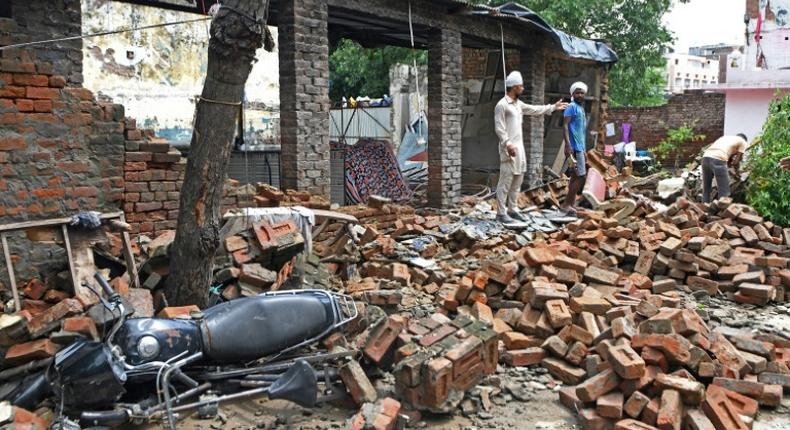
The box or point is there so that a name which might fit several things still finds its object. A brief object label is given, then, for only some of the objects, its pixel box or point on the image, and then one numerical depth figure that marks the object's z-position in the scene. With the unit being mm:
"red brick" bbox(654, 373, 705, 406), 4047
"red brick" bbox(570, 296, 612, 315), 5430
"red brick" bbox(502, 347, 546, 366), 5000
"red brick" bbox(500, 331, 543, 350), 5168
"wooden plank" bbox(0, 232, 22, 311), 5141
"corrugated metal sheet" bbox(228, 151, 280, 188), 11219
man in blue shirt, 9820
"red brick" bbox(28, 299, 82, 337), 4418
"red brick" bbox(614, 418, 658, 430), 3816
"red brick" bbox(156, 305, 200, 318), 4562
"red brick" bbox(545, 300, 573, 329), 5156
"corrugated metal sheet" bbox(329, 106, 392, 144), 20094
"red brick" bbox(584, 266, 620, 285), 6223
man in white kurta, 9039
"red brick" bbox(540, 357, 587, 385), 4686
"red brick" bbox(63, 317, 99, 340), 4203
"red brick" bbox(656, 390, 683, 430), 3871
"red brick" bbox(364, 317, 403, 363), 4461
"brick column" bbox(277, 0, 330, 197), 8352
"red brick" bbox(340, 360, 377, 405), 4168
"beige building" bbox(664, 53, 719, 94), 73462
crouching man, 10484
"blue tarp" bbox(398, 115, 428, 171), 18297
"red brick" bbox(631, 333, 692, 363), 4371
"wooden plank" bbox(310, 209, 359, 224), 7145
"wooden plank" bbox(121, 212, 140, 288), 5418
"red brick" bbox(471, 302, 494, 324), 5492
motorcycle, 3715
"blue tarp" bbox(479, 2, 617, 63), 12344
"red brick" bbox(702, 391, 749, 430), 3910
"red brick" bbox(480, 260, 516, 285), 6035
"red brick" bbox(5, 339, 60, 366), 4211
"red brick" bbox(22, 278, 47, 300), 5328
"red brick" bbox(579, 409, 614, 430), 4020
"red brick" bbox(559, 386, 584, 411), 4285
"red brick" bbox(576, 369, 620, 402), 4168
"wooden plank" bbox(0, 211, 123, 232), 5192
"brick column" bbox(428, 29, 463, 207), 10992
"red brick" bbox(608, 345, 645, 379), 4117
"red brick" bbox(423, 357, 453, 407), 4008
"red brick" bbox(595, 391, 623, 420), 3996
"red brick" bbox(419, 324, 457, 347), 4348
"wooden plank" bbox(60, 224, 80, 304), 5254
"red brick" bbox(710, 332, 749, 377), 4559
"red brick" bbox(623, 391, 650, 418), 4012
